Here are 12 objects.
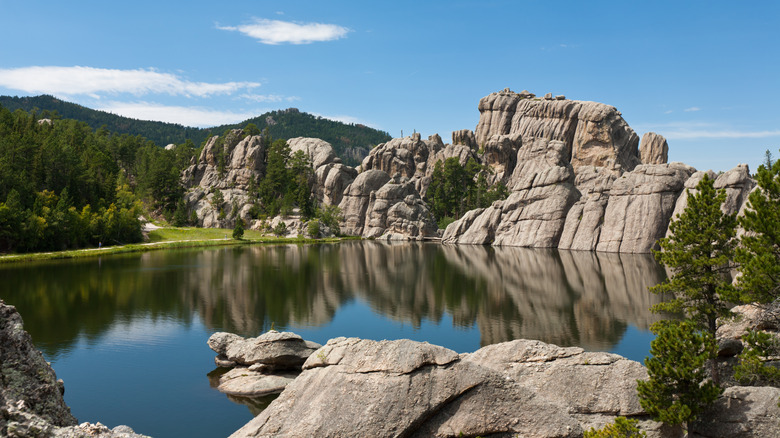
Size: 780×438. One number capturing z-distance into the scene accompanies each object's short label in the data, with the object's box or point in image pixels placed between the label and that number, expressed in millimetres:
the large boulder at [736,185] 85438
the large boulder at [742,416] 16094
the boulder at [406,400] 15359
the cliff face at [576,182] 97500
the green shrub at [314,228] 130000
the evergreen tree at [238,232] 118688
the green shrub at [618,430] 15203
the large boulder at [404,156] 162000
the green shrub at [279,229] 129250
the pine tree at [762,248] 18297
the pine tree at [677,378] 16234
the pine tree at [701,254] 22297
